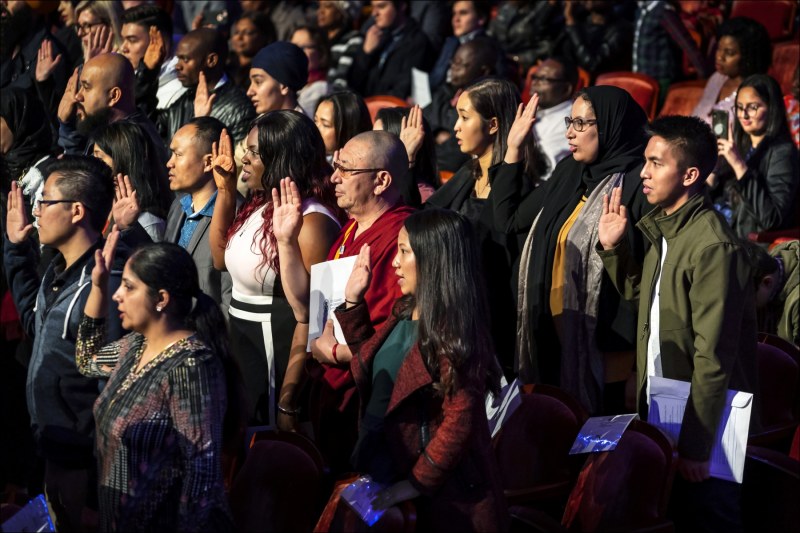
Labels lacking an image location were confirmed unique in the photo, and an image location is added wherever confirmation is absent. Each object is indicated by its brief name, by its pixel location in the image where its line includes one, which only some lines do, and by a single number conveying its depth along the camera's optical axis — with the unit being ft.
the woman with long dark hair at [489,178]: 30.17
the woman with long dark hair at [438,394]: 19.83
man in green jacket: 22.81
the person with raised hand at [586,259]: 27.58
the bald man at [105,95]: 35.74
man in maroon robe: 24.99
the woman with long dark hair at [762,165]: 39.15
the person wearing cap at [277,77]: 37.79
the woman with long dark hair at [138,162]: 29.89
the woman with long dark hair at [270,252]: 26.51
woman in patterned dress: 19.05
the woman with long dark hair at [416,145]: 32.57
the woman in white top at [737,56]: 47.18
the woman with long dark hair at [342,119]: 33.77
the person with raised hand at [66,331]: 22.96
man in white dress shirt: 42.93
